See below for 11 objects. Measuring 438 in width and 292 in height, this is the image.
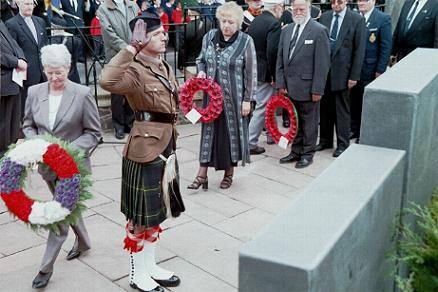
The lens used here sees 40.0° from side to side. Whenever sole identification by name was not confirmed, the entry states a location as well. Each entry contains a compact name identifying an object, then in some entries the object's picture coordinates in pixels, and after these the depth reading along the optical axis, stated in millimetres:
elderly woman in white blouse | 4371
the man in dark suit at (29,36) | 7410
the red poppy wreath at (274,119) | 7309
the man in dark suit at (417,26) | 8188
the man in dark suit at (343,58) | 7539
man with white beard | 7098
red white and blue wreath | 4082
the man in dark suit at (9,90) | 6891
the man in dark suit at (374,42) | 7890
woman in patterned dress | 6125
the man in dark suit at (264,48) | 7844
